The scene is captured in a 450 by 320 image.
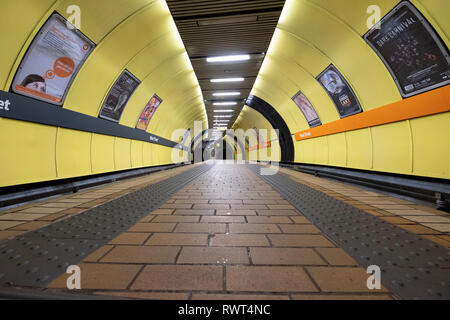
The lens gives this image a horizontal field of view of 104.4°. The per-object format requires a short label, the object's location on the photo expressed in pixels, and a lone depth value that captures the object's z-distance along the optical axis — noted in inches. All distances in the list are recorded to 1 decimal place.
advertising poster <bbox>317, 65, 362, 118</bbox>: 217.8
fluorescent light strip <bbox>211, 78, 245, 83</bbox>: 348.3
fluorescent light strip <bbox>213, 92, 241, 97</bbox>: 435.2
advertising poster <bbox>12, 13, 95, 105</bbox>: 129.5
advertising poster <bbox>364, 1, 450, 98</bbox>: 126.2
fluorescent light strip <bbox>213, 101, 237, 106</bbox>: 503.8
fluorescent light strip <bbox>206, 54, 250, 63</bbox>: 260.0
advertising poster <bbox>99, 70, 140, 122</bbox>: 220.1
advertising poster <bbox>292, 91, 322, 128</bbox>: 315.9
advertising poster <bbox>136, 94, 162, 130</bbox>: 315.6
